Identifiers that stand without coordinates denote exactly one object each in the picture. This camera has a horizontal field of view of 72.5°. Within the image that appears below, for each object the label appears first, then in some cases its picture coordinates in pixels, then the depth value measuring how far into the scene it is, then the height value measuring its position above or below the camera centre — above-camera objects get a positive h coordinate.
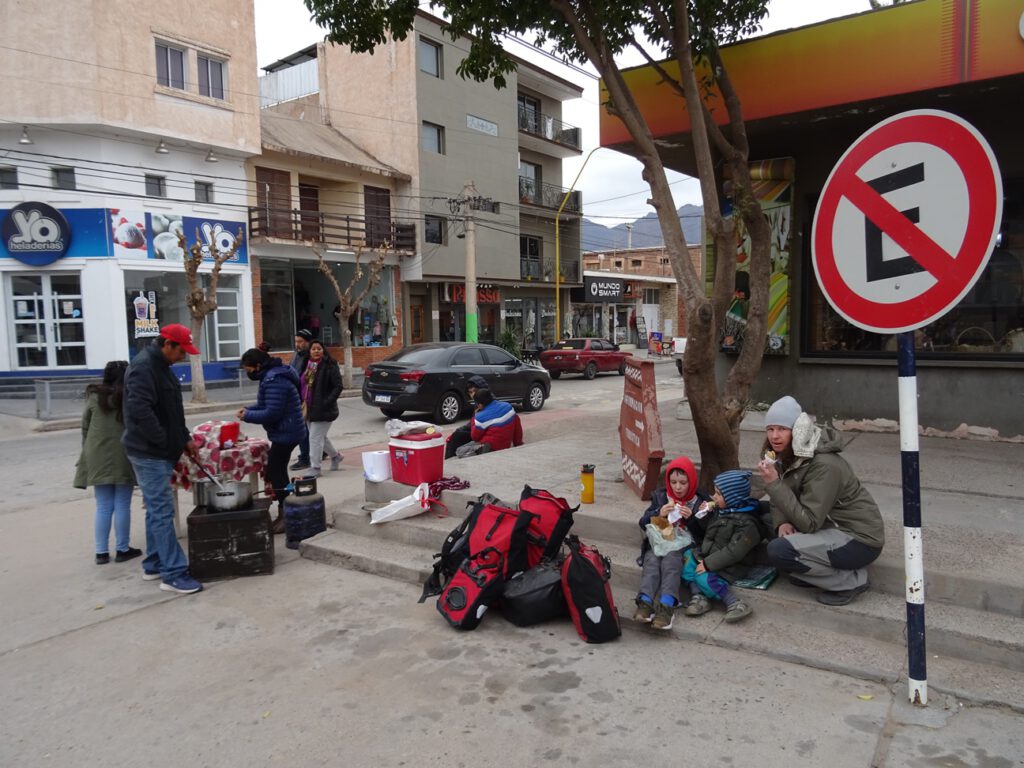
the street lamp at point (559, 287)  33.81 +2.19
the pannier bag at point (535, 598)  4.31 -1.65
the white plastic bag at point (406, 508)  6.02 -1.49
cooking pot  5.55 -1.24
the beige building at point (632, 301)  38.22 +1.64
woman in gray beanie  3.97 -1.06
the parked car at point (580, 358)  24.77 -0.98
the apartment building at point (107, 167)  18.02 +4.83
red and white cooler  6.39 -1.14
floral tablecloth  5.59 -0.97
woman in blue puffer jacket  6.48 -0.69
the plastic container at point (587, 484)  5.74 -1.27
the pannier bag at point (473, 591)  4.29 -1.60
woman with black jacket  8.56 -0.78
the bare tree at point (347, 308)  19.45 +0.80
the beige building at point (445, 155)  27.31 +7.50
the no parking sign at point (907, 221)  2.79 +0.42
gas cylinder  6.11 -1.55
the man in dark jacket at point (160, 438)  4.95 -0.69
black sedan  13.22 -0.86
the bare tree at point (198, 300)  16.23 +0.97
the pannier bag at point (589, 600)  4.09 -1.60
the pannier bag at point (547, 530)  4.61 -1.32
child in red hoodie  4.19 -1.37
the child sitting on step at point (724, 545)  4.31 -1.39
